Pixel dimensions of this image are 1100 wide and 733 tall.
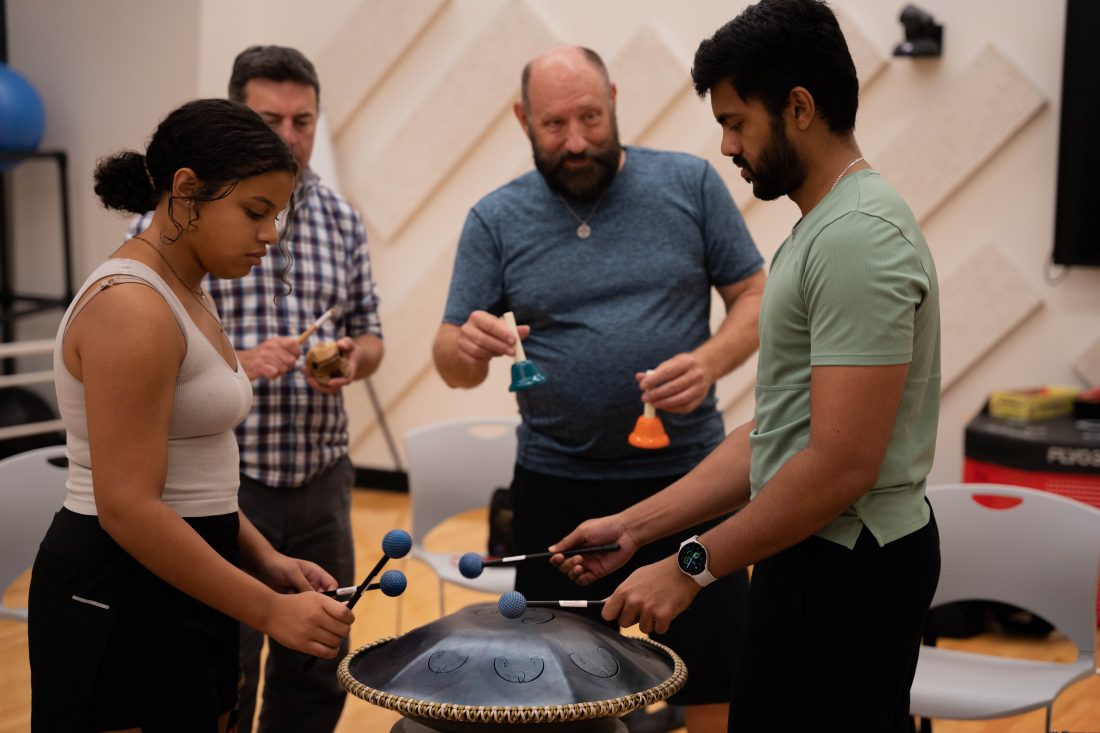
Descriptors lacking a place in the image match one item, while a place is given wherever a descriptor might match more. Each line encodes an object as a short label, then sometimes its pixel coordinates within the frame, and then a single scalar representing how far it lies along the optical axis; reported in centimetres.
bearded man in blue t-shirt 233
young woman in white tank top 149
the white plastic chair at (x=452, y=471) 321
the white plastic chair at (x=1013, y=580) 235
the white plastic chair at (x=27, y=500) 261
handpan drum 145
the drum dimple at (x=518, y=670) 150
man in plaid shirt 245
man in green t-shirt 144
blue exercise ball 539
